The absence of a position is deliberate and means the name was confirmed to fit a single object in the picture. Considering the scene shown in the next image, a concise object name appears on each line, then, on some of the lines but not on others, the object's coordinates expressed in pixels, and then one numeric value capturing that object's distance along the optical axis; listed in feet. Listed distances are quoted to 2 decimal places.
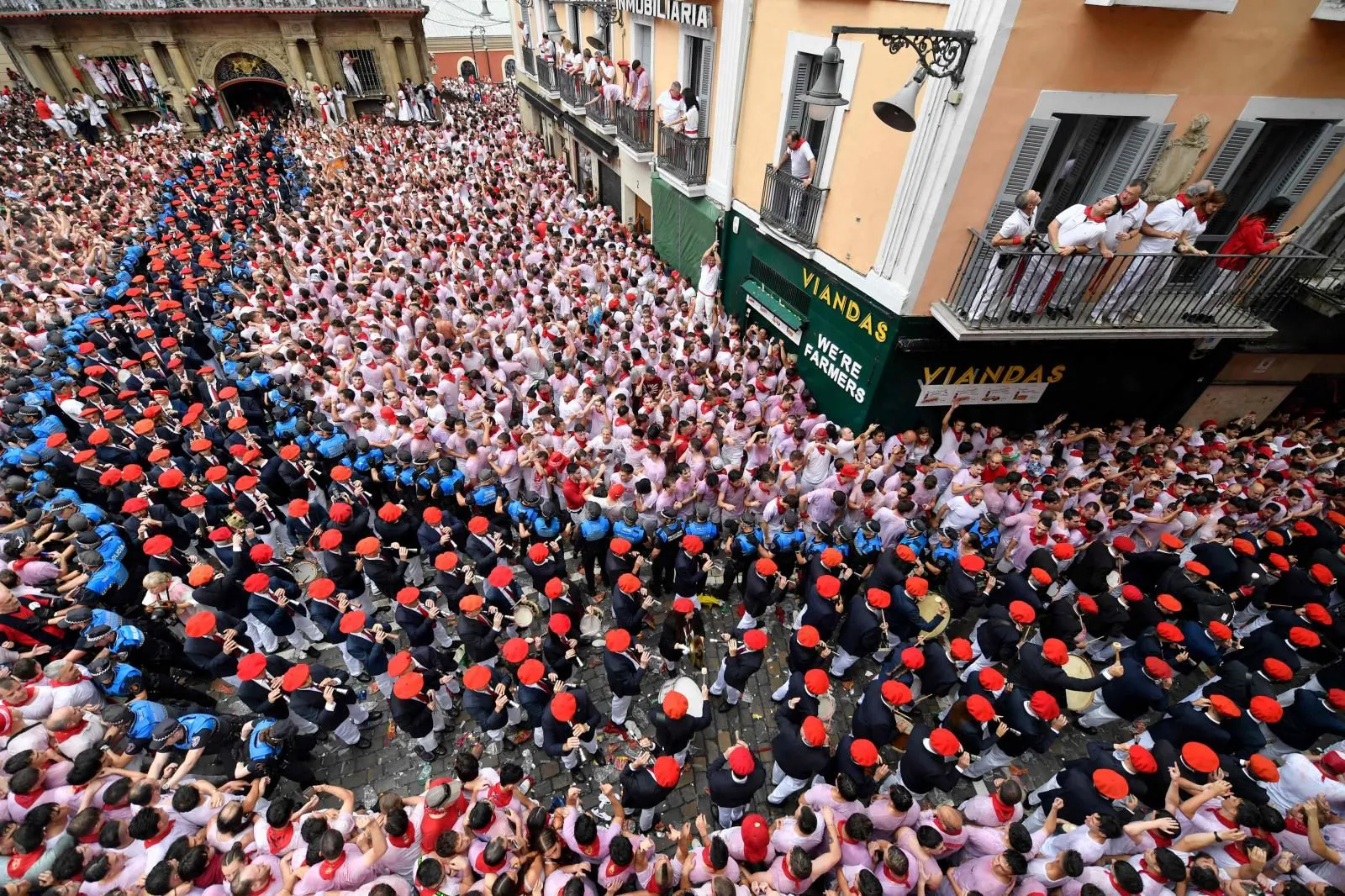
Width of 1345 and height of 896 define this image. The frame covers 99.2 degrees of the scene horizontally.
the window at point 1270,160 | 25.09
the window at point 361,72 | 100.32
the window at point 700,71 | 37.65
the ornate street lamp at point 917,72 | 18.63
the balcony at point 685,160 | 39.65
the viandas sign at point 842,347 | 29.12
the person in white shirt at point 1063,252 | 22.90
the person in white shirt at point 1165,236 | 23.27
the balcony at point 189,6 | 79.51
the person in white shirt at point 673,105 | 39.58
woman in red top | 25.31
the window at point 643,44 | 45.50
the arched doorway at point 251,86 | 94.84
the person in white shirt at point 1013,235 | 23.17
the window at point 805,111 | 29.86
